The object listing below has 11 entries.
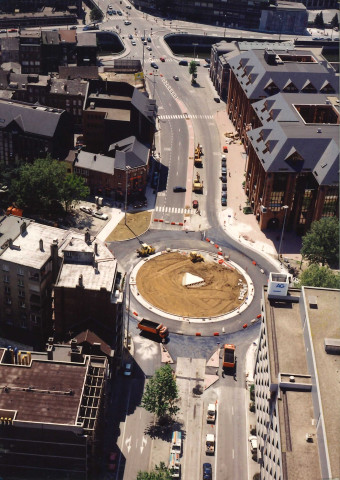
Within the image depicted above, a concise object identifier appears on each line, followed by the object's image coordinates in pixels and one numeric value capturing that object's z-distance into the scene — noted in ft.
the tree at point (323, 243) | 615.16
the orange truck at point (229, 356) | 521.24
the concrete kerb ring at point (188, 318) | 577.14
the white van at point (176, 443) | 451.20
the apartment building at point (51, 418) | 395.55
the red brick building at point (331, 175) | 652.07
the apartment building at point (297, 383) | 362.12
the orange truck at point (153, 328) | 549.13
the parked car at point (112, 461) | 435.53
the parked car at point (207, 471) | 433.93
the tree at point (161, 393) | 463.01
